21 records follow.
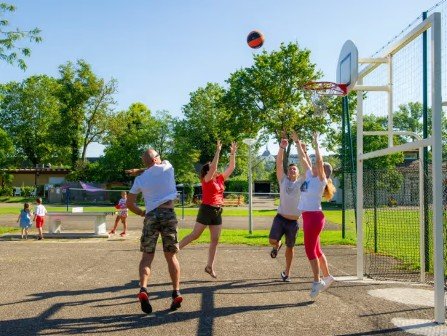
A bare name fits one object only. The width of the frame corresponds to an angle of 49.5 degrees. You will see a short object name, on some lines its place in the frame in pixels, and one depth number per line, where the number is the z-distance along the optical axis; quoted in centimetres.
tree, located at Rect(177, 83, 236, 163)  6394
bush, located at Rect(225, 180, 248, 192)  6462
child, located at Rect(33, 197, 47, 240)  1573
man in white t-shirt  596
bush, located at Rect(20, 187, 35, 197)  5847
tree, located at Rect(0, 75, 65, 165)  6688
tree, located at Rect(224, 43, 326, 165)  4509
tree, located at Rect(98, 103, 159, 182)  5728
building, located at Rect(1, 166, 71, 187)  6606
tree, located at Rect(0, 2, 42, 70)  1922
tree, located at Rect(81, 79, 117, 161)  6128
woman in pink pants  640
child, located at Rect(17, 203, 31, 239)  1571
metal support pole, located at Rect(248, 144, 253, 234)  1716
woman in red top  793
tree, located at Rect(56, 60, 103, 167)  6056
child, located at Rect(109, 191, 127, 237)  1681
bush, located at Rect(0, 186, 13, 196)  5677
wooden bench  4534
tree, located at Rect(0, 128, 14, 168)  5625
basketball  1226
